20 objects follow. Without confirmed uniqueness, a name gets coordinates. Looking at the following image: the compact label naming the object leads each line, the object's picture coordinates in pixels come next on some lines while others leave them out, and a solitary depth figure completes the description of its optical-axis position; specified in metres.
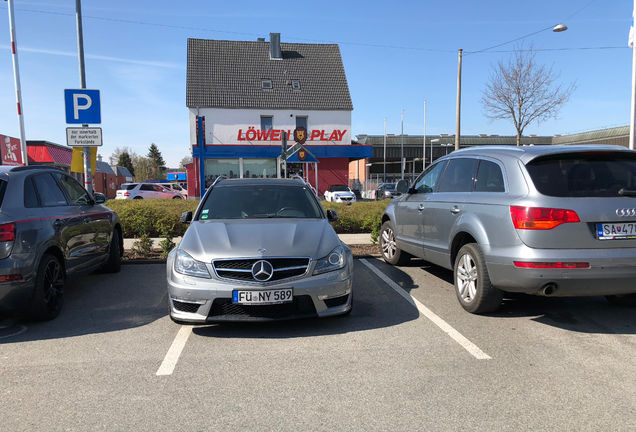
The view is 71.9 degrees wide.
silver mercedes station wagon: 4.00
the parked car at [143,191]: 28.04
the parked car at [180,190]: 32.67
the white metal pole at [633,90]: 12.72
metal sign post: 9.54
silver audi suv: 3.96
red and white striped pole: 12.55
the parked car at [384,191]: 34.80
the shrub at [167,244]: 7.99
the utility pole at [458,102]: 21.12
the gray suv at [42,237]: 4.20
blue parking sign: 8.28
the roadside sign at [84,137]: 8.21
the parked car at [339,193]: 28.08
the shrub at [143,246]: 8.30
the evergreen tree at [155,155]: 109.08
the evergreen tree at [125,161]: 100.38
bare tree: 19.28
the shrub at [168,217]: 10.28
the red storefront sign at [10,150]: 26.25
